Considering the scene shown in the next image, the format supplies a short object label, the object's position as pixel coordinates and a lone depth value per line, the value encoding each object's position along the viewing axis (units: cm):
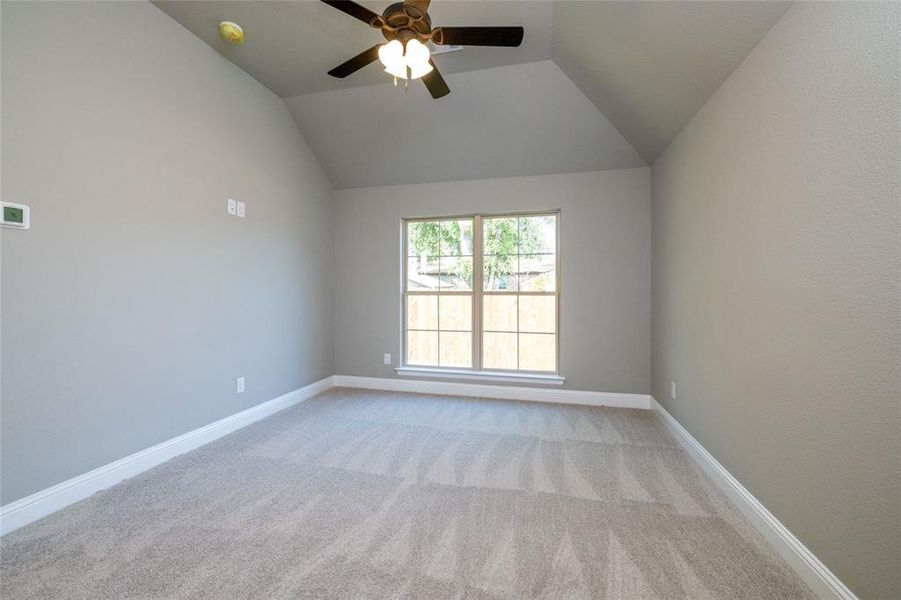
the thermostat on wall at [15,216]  167
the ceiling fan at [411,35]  178
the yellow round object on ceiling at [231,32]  247
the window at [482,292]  390
